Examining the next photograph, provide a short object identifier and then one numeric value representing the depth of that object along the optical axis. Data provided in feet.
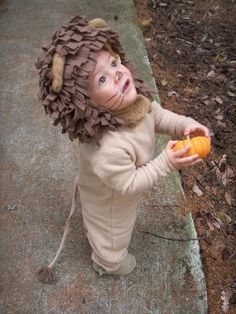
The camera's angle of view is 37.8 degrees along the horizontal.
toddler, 4.64
